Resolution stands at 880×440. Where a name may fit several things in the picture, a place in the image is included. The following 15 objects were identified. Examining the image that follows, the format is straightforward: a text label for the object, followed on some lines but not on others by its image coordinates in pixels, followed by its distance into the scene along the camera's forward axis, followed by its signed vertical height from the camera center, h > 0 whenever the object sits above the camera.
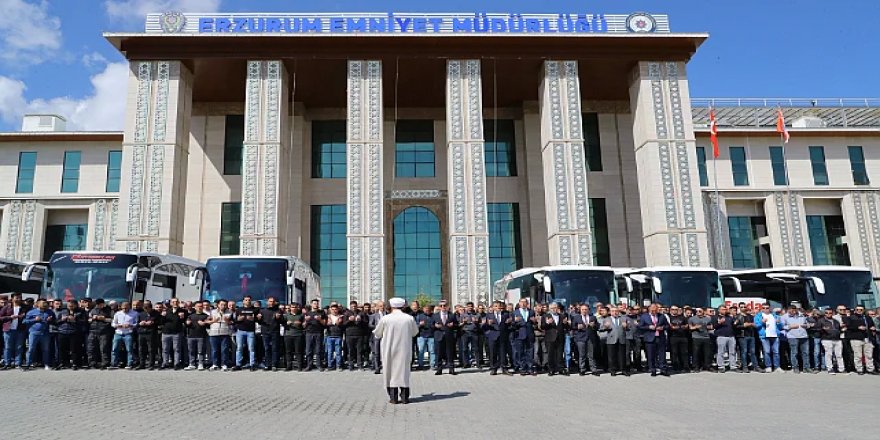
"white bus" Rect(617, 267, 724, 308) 16.34 +0.57
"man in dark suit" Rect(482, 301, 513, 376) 13.16 -0.36
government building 23.70 +7.14
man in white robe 8.20 -0.41
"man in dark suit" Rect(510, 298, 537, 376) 13.00 -0.59
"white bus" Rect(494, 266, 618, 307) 15.52 +0.67
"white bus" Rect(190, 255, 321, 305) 15.91 +1.15
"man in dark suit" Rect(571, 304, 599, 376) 12.80 -0.49
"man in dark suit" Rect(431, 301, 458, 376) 13.27 -0.41
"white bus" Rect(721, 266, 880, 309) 17.16 +0.49
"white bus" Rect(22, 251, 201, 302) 15.23 +1.25
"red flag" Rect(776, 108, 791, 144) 29.45 +8.68
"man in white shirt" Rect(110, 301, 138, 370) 13.12 -0.09
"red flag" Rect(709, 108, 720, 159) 27.70 +7.99
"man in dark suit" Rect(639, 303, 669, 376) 12.84 -0.58
